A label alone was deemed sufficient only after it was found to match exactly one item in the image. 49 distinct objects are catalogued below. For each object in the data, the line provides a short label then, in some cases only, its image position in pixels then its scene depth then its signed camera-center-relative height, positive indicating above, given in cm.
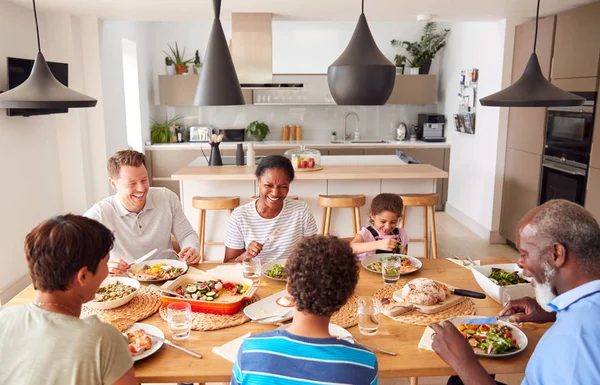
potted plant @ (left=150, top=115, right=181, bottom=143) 707 -33
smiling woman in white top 269 -63
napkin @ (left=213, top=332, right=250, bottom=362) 156 -78
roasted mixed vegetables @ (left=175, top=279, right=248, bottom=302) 192 -73
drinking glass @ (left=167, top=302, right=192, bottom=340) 167 -72
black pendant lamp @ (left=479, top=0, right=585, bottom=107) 231 +8
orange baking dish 185 -74
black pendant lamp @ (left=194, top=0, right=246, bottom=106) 276 +19
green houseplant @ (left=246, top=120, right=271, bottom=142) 734 -30
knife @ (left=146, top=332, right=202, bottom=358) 157 -78
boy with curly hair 123 -59
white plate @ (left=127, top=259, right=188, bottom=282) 231 -74
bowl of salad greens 194 -70
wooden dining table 149 -79
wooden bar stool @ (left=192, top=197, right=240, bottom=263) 410 -78
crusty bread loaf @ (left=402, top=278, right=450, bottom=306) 189 -71
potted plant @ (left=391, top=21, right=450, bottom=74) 702 +94
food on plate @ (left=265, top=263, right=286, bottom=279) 223 -74
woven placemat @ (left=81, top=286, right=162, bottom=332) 178 -78
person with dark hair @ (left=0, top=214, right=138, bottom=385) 121 -55
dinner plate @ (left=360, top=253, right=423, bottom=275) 239 -74
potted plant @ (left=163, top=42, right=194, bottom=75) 705 +71
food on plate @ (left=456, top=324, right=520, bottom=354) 159 -76
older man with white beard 121 -51
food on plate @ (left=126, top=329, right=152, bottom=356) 155 -76
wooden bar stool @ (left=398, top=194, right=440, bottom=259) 425 -79
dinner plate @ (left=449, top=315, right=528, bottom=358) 156 -77
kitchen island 444 -72
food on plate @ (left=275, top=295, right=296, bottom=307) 191 -75
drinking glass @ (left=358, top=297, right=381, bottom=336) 170 -72
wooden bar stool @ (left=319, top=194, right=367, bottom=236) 418 -81
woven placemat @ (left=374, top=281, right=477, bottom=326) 181 -77
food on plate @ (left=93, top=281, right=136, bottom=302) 194 -74
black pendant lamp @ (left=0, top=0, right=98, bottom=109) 190 +5
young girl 275 -65
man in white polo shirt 252 -58
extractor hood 484 +64
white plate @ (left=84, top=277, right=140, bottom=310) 188 -75
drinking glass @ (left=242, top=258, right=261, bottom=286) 212 -69
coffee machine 709 -23
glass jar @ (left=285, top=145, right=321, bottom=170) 452 -46
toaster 730 -35
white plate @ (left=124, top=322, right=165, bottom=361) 154 -77
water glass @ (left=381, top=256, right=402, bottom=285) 213 -70
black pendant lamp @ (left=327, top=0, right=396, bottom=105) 221 +17
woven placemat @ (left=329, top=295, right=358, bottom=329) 179 -77
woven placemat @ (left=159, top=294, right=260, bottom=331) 176 -78
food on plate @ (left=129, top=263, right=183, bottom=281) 219 -75
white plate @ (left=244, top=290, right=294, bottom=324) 179 -76
